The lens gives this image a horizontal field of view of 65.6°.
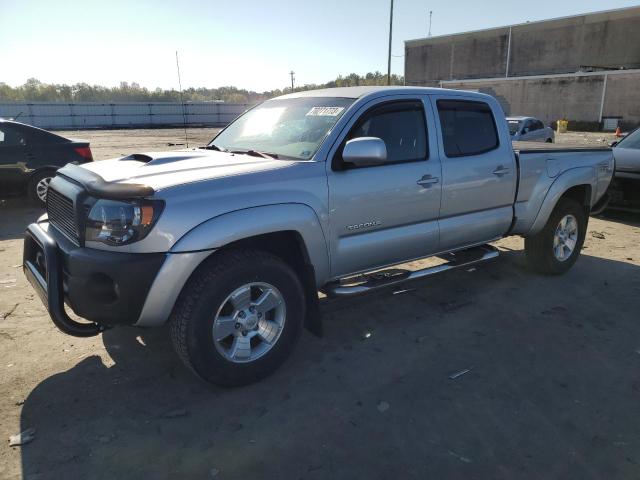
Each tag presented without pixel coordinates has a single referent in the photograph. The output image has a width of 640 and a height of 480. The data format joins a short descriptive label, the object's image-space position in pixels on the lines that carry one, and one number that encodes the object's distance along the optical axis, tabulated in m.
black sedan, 8.34
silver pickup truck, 2.88
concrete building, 38.72
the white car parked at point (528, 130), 15.04
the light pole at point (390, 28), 30.59
